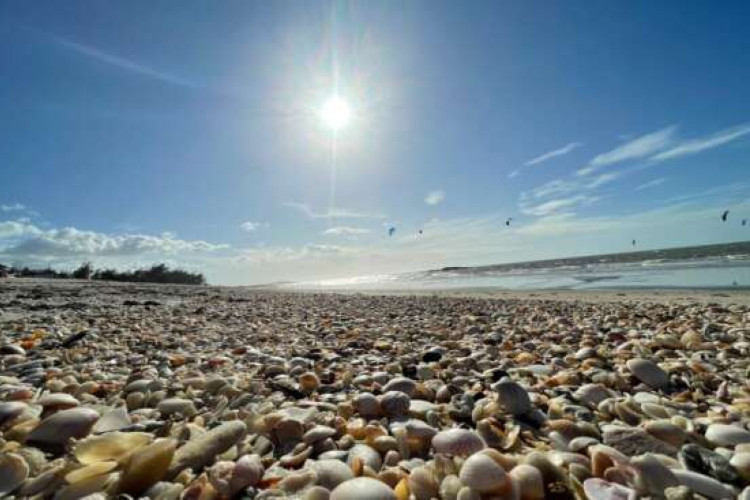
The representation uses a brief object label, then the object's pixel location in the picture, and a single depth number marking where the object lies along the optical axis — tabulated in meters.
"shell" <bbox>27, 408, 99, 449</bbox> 0.17
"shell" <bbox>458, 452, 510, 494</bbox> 0.13
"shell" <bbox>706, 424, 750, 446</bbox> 0.16
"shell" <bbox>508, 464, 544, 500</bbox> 0.13
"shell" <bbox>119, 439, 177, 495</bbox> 0.14
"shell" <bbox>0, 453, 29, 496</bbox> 0.14
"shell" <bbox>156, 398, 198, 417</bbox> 0.22
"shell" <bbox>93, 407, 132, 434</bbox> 0.18
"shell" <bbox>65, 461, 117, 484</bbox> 0.14
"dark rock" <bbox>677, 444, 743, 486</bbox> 0.14
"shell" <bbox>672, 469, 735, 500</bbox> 0.13
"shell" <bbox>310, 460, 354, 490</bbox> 0.14
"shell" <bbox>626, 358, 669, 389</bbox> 0.25
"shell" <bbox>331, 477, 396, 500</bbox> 0.13
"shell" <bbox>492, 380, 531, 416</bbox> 0.21
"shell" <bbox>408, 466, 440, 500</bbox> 0.14
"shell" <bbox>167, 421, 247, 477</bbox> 0.15
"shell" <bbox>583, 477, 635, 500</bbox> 0.13
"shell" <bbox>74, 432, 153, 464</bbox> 0.15
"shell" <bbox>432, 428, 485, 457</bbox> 0.16
